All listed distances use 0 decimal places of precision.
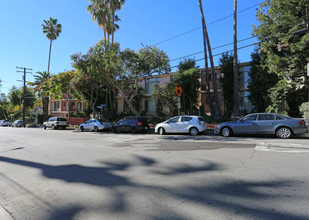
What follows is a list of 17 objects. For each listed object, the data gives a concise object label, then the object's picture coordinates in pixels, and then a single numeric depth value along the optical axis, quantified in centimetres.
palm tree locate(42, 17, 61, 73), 3459
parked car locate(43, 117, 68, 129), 2585
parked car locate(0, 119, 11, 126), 4561
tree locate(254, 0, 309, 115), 1376
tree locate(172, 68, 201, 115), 2095
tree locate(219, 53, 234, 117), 2100
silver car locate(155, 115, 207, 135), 1341
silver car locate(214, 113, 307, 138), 1014
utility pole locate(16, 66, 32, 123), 3901
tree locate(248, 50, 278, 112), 1798
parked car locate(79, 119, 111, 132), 2051
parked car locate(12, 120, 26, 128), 3816
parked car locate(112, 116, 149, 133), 1678
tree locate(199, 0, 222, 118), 1906
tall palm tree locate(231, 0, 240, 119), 1792
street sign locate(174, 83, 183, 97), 1564
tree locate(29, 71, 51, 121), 3367
